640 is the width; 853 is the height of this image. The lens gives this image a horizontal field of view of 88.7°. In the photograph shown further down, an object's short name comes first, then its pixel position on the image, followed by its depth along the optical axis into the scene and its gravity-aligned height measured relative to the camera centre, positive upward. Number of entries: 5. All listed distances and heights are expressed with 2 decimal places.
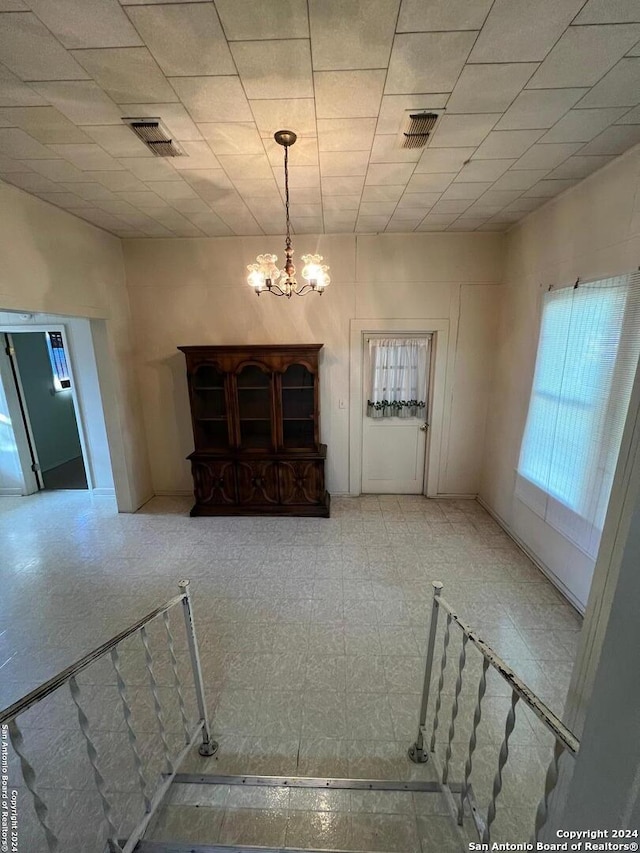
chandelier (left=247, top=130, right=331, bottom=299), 2.17 +0.53
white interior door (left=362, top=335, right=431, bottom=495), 4.10 -1.26
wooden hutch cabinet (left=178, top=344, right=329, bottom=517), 3.64 -1.04
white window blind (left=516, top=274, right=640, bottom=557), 2.03 -0.35
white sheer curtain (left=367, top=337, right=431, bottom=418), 3.90 -0.29
